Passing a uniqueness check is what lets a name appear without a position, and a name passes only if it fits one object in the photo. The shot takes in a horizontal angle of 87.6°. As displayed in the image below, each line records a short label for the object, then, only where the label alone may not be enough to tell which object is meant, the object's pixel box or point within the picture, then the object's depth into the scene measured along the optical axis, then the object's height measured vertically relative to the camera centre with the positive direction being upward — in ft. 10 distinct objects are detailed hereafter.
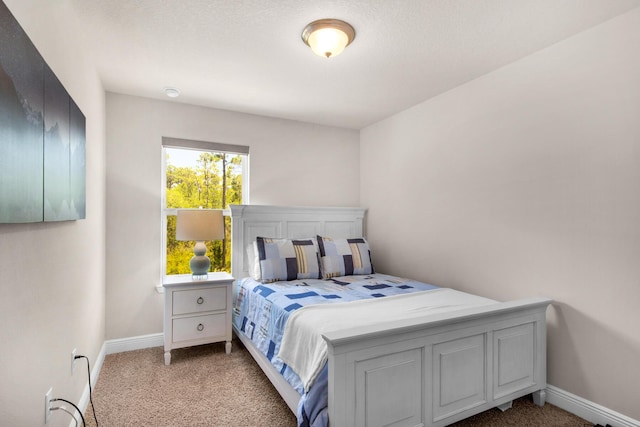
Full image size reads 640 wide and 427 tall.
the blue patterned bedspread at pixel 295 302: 5.37 -2.28
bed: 4.98 -2.66
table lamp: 9.79 -0.58
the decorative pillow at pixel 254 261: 10.25 -1.63
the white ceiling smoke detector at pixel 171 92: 9.83 +3.54
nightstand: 9.25 -2.90
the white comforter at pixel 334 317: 5.83 -2.10
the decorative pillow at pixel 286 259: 10.05 -1.51
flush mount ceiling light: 6.55 +3.58
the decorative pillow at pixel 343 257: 10.91 -1.54
